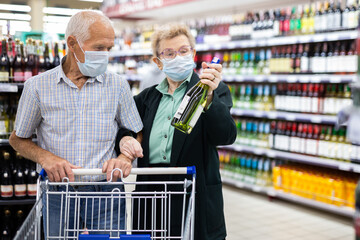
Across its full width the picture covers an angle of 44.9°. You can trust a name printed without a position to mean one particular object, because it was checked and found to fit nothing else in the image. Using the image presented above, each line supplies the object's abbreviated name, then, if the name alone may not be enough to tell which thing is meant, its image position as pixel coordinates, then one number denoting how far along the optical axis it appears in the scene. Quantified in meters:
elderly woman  1.99
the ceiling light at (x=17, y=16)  16.47
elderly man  1.93
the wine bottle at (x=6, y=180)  3.35
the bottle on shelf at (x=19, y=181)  3.38
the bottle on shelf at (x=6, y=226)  3.57
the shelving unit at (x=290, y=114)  4.78
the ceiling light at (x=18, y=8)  16.07
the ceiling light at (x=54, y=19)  16.36
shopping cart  1.61
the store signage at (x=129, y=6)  7.50
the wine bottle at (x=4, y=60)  3.58
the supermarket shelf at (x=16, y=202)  3.29
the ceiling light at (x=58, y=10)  16.34
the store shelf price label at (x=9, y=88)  3.24
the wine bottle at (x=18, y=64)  3.57
